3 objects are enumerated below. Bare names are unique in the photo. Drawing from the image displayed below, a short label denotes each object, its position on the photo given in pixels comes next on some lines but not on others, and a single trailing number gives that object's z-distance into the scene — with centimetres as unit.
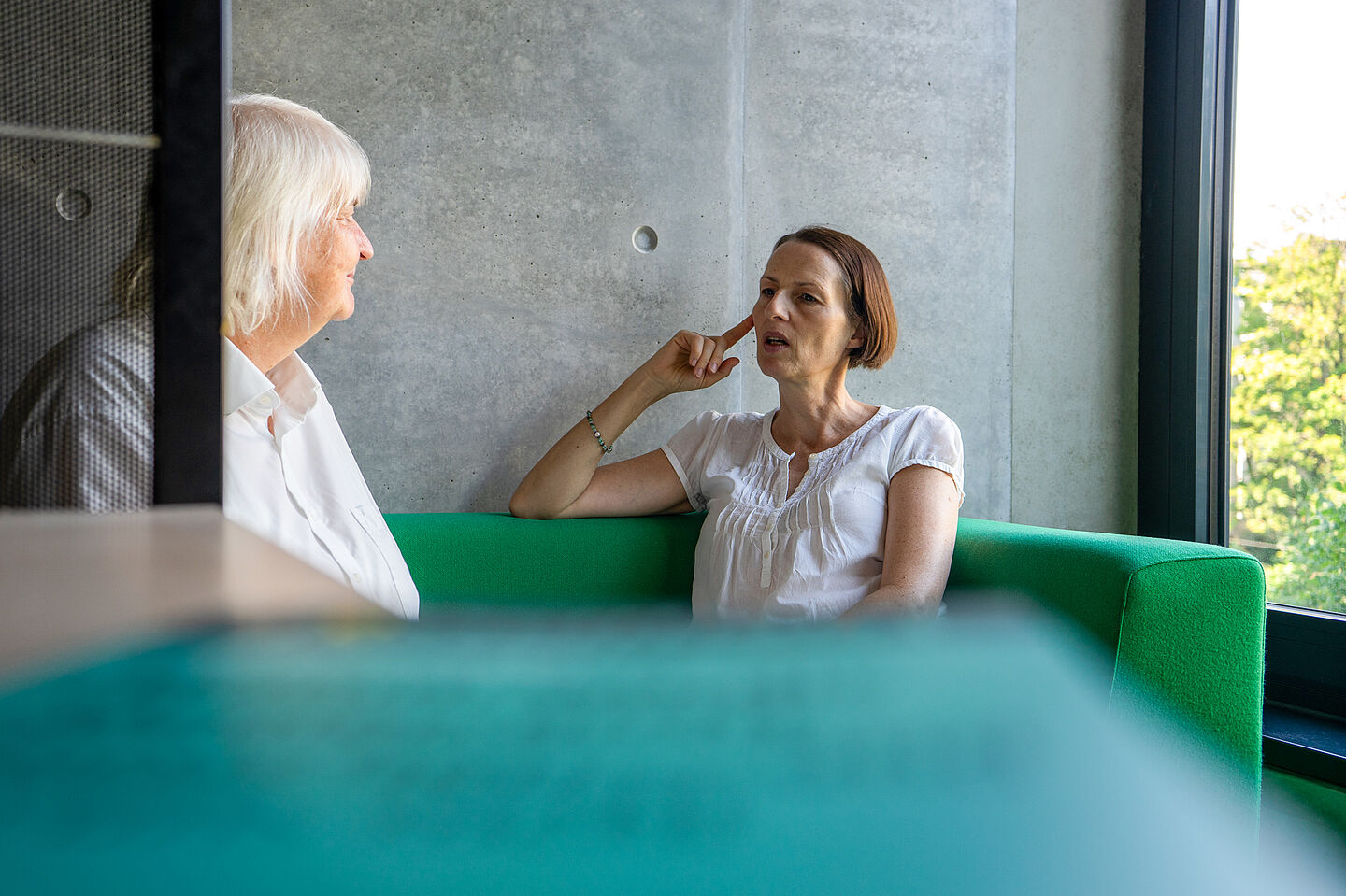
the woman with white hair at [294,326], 123
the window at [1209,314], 212
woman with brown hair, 162
